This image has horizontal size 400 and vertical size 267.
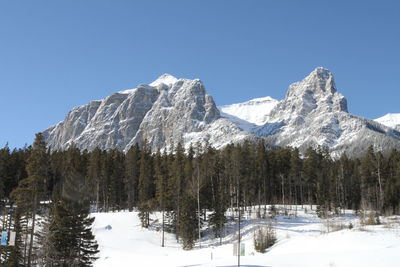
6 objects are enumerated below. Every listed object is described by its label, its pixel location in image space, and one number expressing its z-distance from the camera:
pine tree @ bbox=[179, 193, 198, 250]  49.23
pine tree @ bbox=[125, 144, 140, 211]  76.56
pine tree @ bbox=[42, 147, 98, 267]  31.66
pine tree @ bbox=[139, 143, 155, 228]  60.78
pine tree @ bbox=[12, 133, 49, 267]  33.44
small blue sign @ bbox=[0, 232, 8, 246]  22.05
